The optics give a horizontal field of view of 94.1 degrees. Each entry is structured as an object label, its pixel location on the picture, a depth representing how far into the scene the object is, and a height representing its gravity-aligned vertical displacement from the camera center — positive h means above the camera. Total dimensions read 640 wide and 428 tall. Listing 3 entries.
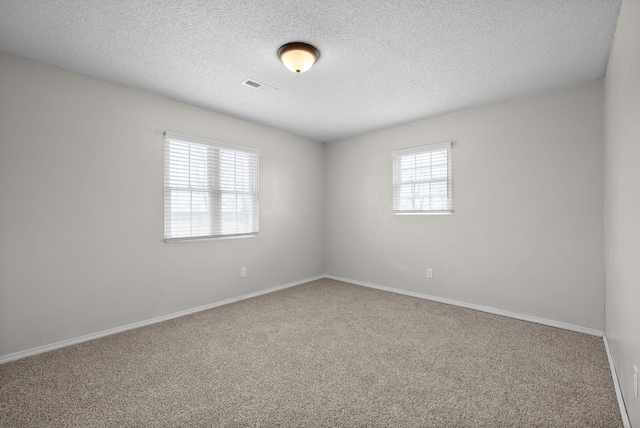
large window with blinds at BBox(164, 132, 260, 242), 3.42 +0.34
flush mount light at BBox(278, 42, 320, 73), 2.28 +1.26
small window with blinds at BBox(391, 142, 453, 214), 3.92 +0.52
